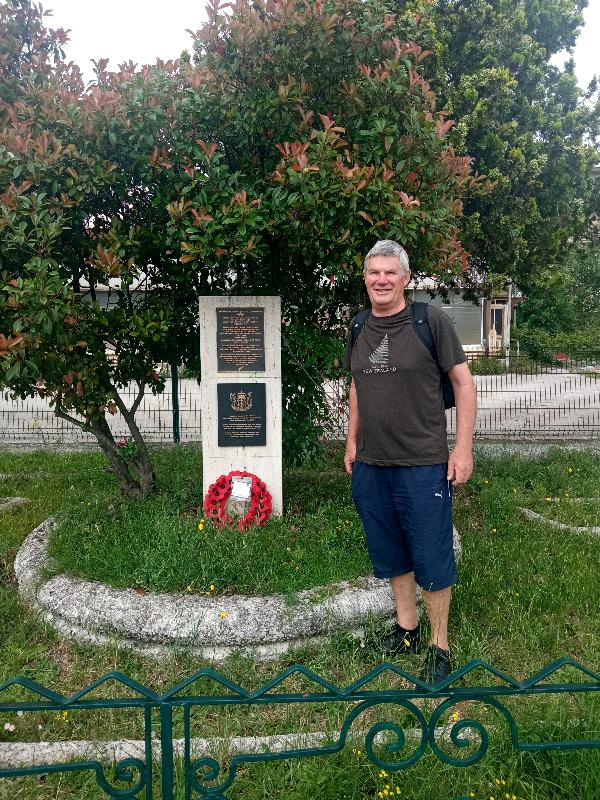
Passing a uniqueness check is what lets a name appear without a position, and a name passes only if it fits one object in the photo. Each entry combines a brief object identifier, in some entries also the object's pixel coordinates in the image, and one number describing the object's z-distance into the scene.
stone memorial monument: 4.66
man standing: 3.06
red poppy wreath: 4.66
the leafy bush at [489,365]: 11.09
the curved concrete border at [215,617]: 3.51
